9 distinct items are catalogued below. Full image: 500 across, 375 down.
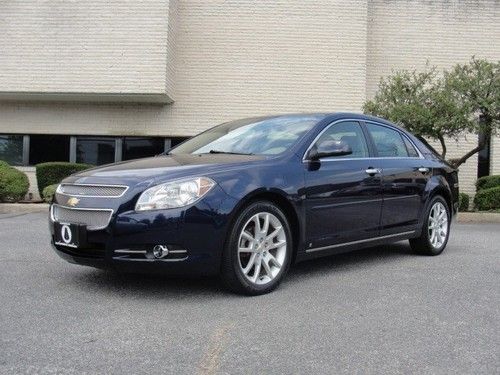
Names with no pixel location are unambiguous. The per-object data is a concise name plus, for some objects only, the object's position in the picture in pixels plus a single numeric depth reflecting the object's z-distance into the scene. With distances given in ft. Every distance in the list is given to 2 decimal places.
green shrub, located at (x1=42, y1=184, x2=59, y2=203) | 41.95
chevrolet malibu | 13.87
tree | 40.19
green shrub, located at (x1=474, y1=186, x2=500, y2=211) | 41.27
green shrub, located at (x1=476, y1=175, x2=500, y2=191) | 47.09
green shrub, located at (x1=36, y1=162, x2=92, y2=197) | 45.78
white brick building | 48.85
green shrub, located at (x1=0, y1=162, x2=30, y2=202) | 41.65
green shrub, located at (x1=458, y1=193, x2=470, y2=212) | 43.96
